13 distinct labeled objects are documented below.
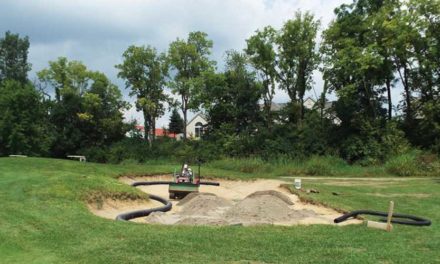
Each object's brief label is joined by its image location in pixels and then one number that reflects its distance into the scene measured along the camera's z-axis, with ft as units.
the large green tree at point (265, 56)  156.25
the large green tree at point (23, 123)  175.42
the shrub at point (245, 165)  117.19
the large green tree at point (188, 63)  171.32
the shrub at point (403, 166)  107.96
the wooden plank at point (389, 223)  37.93
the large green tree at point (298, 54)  154.51
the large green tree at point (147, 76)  178.70
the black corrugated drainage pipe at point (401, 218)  42.25
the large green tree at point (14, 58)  237.66
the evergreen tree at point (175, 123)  236.49
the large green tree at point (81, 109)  186.39
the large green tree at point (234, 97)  164.86
